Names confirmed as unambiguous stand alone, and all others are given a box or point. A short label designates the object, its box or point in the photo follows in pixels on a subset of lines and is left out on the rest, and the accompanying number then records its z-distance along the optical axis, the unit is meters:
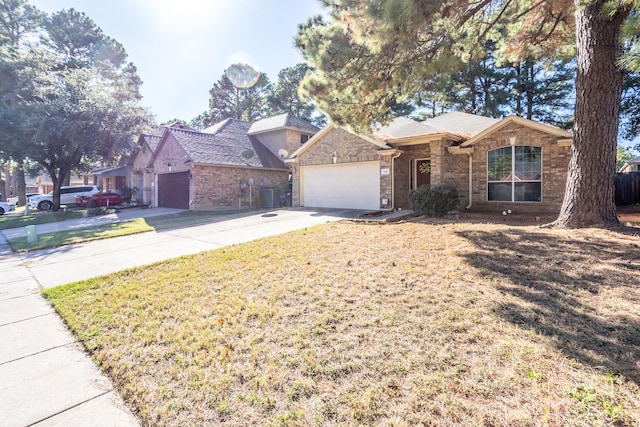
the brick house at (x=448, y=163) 11.11
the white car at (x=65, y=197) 22.67
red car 21.85
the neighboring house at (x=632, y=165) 30.49
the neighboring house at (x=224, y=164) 17.38
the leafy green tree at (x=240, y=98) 41.87
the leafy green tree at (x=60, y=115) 16.42
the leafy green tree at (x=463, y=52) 6.61
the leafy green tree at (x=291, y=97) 35.47
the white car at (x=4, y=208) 22.09
